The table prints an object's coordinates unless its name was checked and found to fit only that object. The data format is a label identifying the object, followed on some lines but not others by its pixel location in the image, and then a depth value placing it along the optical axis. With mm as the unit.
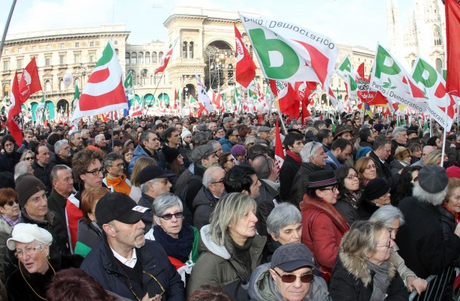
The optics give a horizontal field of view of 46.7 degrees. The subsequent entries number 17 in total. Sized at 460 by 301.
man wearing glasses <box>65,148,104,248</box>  5383
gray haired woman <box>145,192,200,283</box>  3637
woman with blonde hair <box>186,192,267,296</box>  3248
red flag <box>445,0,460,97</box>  5586
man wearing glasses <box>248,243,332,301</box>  2732
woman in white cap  3035
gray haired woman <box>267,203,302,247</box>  3553
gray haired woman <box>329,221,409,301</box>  3154
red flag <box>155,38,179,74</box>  17834
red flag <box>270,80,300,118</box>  9922
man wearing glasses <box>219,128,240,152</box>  9159
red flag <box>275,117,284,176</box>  7316
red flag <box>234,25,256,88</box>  10793
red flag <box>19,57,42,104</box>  11466
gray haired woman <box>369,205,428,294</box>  3641
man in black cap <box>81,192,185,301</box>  2896
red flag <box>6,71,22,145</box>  9664
